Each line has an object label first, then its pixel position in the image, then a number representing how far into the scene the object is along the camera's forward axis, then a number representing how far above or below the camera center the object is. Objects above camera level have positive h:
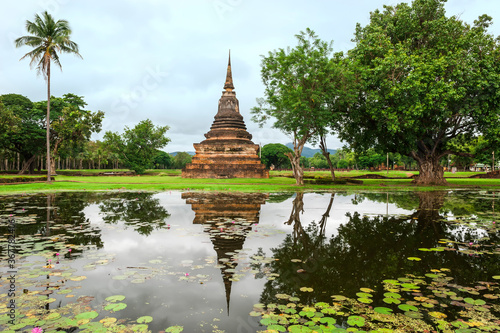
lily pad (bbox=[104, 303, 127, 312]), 3.78 -1.77
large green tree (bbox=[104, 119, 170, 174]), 55.44 +4.50
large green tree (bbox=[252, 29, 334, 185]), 23.19 +6.53
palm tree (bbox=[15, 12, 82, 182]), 26.48 +11.52
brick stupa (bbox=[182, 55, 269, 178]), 40.84 +2.71
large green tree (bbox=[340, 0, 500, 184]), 22.56 +6.90
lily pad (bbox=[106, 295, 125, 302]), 4.02 -1.77
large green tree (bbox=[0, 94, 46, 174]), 43.41 +5.79
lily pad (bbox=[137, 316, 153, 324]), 3.48 -1.79
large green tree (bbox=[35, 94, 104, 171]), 45.34 +6.38
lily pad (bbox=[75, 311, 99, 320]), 3.54 -1.76
